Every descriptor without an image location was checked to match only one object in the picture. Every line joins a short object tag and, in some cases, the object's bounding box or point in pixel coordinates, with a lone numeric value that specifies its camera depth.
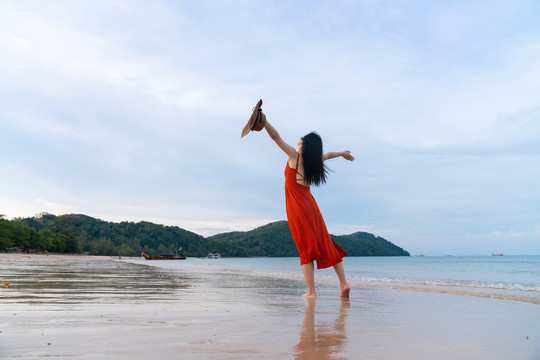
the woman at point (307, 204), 5.91
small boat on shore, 83.07
